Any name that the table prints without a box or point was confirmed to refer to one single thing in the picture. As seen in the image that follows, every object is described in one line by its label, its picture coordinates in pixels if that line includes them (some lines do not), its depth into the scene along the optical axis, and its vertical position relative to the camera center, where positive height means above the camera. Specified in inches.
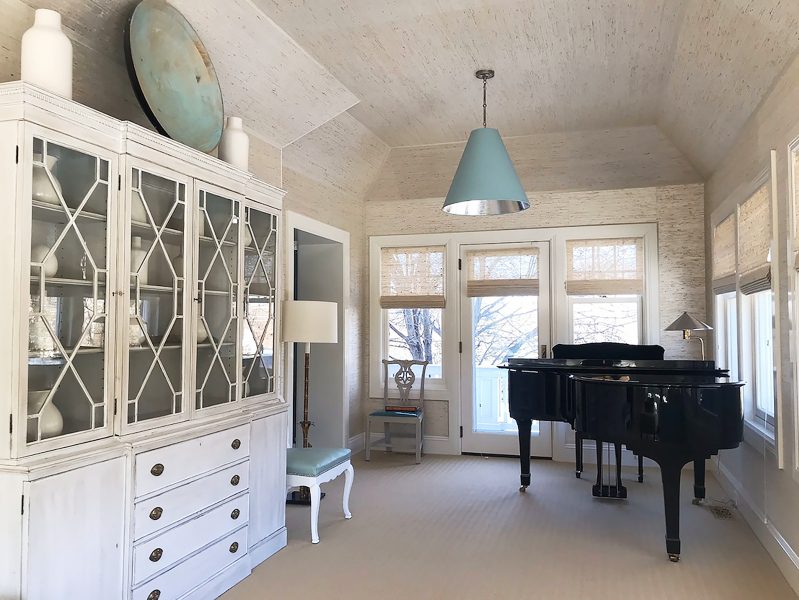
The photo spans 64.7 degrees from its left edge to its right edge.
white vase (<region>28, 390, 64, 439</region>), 85.2 -13.2
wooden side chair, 233.3 -34.6
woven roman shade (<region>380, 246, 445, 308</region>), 254.5 +16.7
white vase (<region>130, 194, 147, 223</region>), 101.6 +17.7
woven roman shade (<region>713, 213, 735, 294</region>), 186.1 +18.8
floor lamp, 164.2 -1.0
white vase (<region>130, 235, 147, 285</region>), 102.0 +9.9
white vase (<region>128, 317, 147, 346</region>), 101.4 -2.5
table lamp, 196.1 -2.2
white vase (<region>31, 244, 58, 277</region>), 85.3 +8.2
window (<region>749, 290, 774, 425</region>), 159.8 -9.9
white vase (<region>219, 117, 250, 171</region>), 134.3 +37.2
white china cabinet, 83.3 -6.9
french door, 241.8 -4.0
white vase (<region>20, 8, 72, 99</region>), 89.1 +37.8
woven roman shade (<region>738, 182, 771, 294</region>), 147.4 +18.9
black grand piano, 138.0 -22.5
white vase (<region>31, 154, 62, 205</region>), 85.4 +18.3
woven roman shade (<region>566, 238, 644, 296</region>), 231.1 +18.8
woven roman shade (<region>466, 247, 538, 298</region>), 242.8 +17.7
